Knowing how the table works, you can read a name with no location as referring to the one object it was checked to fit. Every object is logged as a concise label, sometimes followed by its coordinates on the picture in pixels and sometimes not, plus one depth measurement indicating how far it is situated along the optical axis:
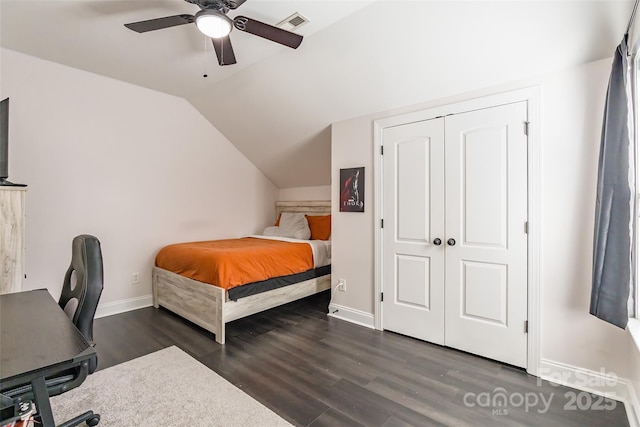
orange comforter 2.88
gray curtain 1.75
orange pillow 4.37
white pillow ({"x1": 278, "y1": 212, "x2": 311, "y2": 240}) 4.34
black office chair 1.39
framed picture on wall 3.23
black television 2.48
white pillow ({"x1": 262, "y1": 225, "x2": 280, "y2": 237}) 4.73
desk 0.96
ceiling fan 1.81
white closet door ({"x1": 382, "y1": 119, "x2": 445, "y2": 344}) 2.72
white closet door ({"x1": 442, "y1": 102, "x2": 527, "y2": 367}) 2.32
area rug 1.76
